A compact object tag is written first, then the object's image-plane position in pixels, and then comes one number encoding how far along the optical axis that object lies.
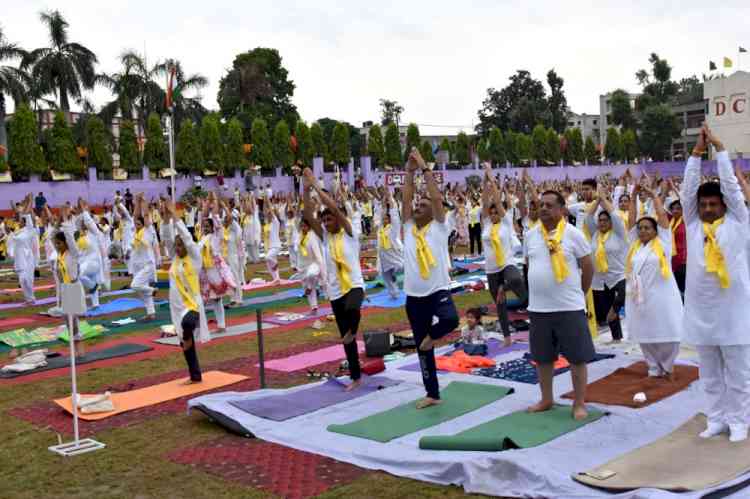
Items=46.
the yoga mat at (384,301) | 14.86
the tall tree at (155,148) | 40.56
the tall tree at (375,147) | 54.40
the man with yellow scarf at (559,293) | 6.66
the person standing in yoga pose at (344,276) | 8.41
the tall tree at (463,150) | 60.25
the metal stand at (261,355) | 8.64
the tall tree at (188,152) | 41.88
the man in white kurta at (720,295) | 5.87
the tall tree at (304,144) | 47.97
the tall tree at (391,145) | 54.72
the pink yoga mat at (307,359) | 10.01
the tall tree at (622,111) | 76.12
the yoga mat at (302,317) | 13.52
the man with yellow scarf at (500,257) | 10.23
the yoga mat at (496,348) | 9.48
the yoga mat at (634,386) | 7.28
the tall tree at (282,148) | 46.97
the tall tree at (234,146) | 44.00
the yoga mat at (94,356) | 10.57
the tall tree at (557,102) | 86.12
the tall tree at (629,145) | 69.38
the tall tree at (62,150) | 36.28
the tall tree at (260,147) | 45.50
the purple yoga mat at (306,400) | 7.55
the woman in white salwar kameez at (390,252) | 15.32
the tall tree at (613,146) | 68.25
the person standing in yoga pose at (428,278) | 7.25
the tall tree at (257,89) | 54.78
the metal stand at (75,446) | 6.97
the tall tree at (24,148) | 34.81
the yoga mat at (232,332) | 12.24
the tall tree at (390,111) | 92.69
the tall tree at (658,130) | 69.75
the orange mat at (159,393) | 8.30
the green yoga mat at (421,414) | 6.80
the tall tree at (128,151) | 39.94
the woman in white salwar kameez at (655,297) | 8.03
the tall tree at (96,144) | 38.28
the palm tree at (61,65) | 44.66
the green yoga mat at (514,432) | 6.03
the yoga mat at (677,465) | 5.10
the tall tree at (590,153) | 67.00
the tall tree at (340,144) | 50.41
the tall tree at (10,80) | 41.09
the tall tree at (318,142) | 49.09
